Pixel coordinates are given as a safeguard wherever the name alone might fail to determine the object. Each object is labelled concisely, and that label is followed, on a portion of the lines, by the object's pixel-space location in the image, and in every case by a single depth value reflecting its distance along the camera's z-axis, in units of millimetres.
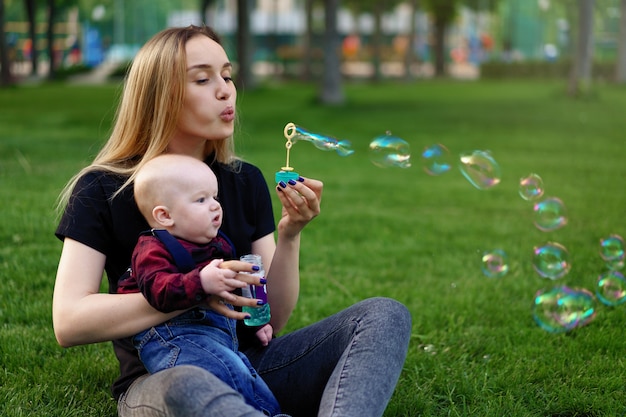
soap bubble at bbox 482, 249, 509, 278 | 4348
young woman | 2262
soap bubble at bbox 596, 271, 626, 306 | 3951
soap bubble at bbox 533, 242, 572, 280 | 4051
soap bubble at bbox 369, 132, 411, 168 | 3639
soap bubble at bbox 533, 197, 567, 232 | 4262
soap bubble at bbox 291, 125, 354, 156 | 2703
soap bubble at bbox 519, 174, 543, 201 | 4059
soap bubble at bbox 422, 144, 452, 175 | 3932
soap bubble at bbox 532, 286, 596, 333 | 3684
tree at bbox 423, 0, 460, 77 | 39031
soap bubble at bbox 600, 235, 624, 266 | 4305
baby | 2170
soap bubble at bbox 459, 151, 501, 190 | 3988
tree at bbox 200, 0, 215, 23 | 25859
